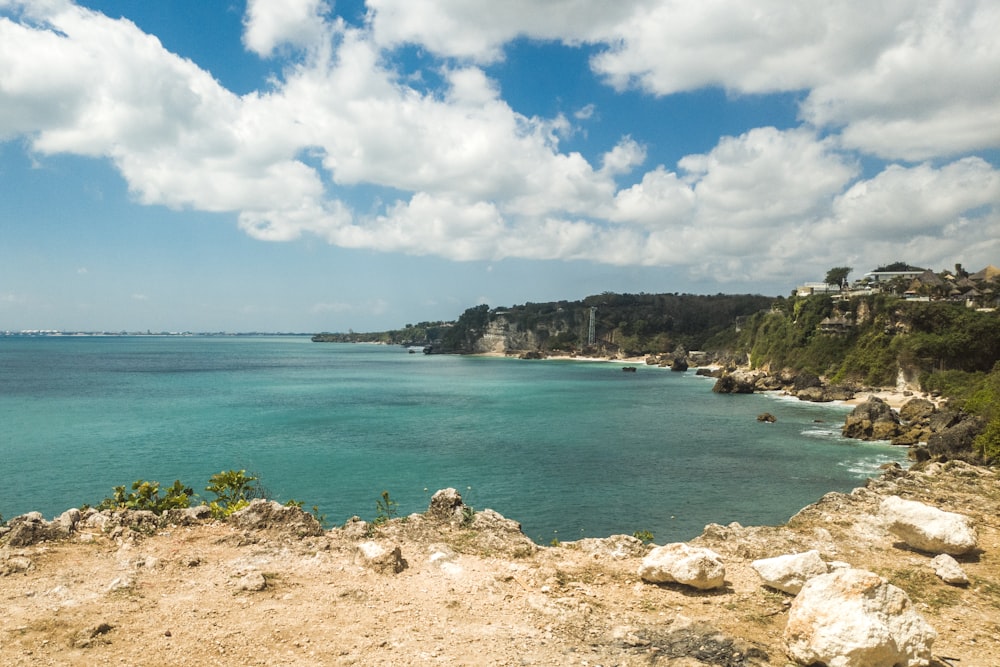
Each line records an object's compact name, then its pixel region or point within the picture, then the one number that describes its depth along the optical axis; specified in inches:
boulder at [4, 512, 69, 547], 413.1
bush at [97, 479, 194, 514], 538.3
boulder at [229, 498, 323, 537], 467.6
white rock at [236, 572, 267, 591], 360.7
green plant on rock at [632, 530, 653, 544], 495.8
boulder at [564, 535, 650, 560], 450.0
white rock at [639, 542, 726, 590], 371.2
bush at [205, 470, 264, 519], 560.4
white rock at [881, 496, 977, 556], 429.7
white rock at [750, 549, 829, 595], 360.8
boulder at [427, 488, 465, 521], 522.0
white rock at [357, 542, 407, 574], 400.2
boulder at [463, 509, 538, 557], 454.6
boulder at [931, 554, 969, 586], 382.6
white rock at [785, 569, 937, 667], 270.4
